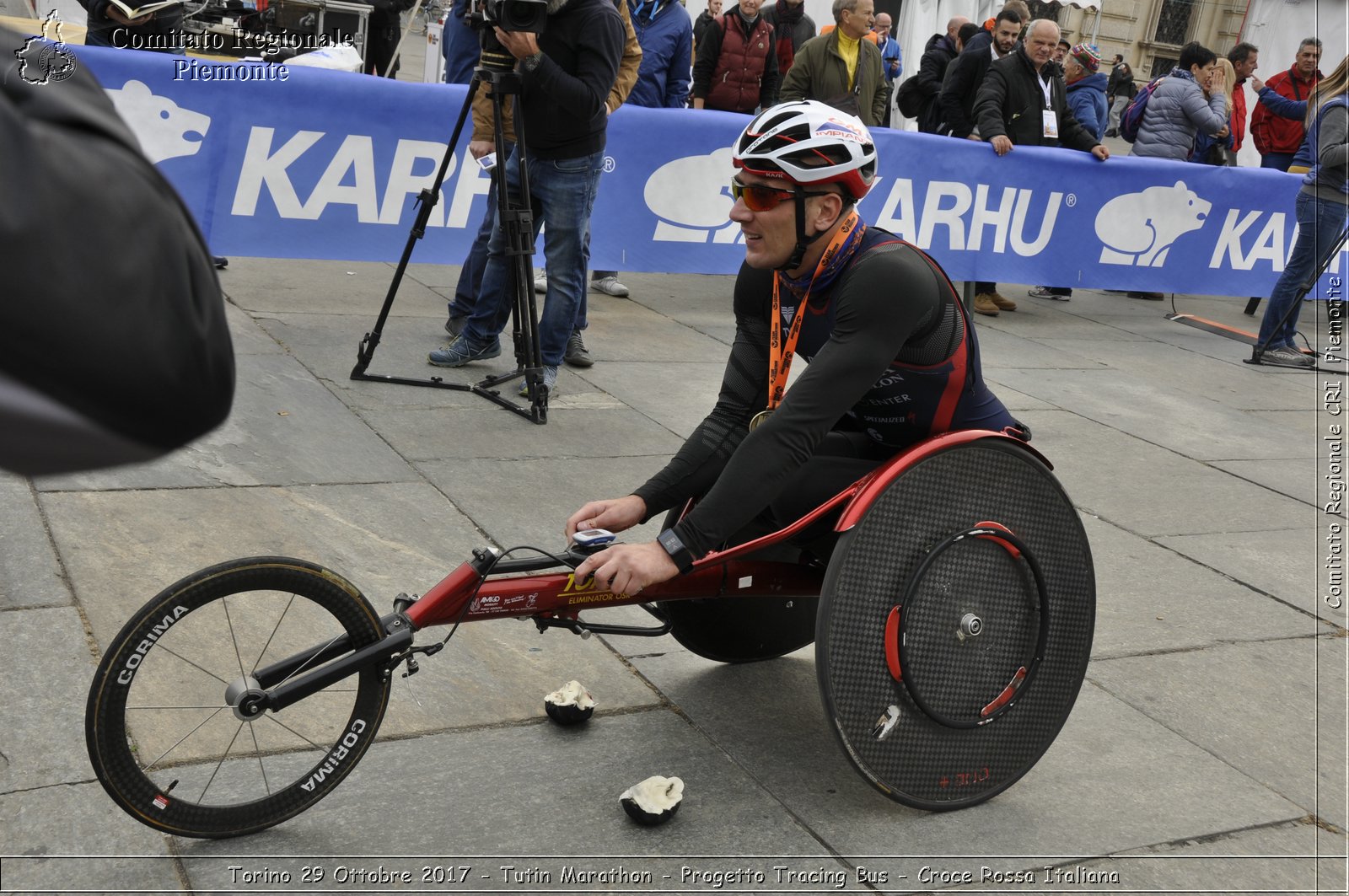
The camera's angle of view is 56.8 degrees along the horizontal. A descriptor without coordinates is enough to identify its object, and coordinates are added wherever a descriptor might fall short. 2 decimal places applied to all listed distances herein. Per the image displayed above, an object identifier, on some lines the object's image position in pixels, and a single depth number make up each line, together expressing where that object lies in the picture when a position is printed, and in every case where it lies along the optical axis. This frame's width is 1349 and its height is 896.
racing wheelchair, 2.71
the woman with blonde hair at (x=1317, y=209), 9.06
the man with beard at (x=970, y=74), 10.16
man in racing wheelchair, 2.96
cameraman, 5.88
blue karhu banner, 6.95
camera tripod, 5.79
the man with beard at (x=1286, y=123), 11.95
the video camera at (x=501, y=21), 5.53
